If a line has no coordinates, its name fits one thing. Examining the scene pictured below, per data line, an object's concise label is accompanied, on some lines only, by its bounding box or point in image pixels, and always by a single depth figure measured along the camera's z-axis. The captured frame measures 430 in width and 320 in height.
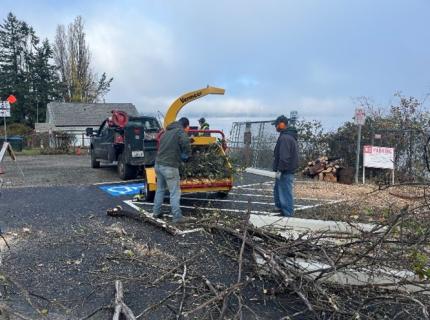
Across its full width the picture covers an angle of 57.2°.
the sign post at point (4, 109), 19.51
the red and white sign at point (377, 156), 11.95
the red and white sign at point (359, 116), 11.66
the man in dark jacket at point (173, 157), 6.90
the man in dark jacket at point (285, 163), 7.62
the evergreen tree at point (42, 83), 48.38
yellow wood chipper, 8.44
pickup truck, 11.45
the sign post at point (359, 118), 11.66
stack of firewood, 12.91
